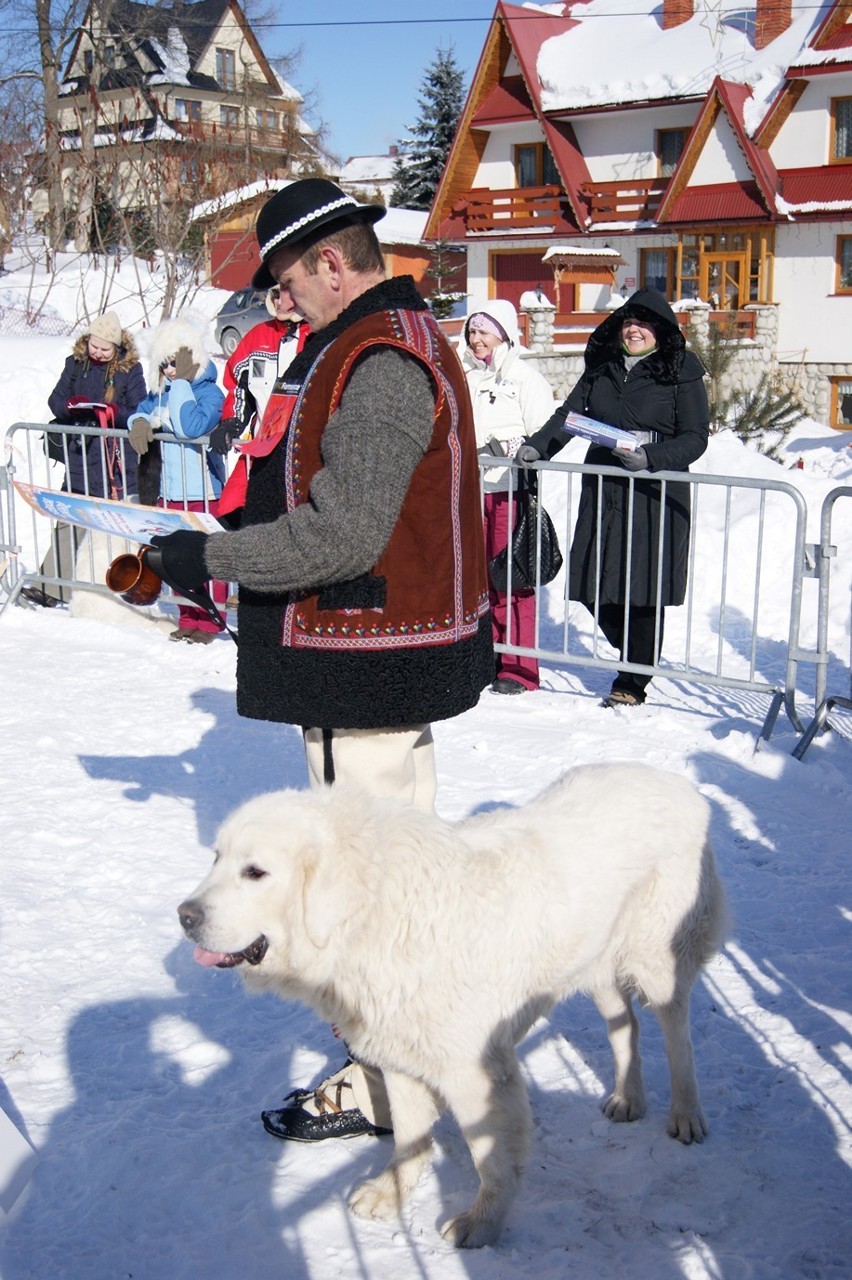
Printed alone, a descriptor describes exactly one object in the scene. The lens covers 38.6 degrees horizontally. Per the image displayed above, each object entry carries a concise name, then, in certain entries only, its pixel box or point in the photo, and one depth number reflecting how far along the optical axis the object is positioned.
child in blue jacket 7.63
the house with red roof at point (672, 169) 26.84
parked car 22.78
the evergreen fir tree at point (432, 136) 42.38
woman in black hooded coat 6.18
